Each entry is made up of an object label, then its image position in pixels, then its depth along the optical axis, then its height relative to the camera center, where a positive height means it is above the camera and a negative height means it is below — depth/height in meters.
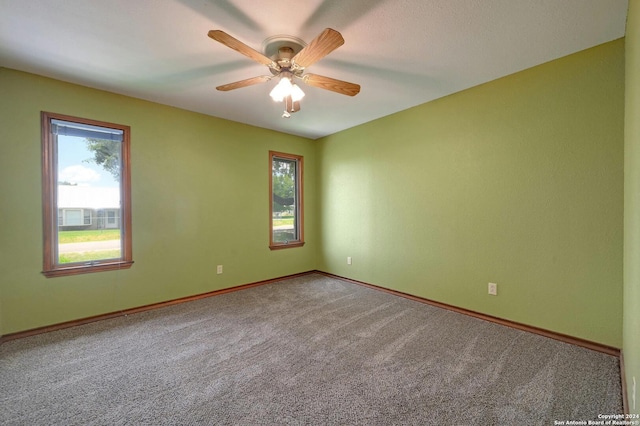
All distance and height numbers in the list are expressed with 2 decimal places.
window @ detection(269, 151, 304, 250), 4.20 +0.17
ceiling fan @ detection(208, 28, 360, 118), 1.69 +1.04
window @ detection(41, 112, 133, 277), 2.49 +0.18
